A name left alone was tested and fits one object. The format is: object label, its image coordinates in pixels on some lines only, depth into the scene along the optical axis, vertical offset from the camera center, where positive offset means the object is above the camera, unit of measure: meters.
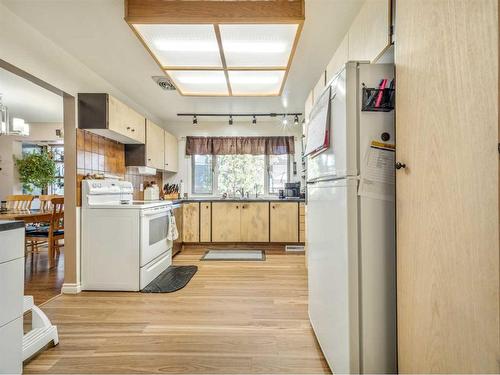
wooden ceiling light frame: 1.76 +1.19
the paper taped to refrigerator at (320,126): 1.39 +0.36
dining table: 2.88 -0.30
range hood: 3.91 +0.30
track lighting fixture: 4.65 +1.32
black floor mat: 2.74 -1.03
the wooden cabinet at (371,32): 1.41 +0.96
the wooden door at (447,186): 0.70 +0.01
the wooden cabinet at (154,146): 3.92 +0.68
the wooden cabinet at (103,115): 2.76 +0.81
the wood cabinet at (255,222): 4.55 -0.57
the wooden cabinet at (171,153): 4.64 +0.66
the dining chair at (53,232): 3.57 -0.59
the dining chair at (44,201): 4.26 -0.18
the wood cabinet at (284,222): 4.52 -0.57
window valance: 5.12 +0.83
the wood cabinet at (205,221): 4.57 -0.56
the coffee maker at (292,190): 4.80 -0.02
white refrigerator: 1.18 -0.25
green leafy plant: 4.94 +0.39
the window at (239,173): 5.26 +0.31
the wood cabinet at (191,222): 4.57 -0.57
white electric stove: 2.73 -0.57
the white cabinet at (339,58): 2.06 +1.10
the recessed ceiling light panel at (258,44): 1.89 +1.14
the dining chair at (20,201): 4.29 -0.18
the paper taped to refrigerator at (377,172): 1.18 +0.07
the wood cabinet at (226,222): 4.57 -0.57
